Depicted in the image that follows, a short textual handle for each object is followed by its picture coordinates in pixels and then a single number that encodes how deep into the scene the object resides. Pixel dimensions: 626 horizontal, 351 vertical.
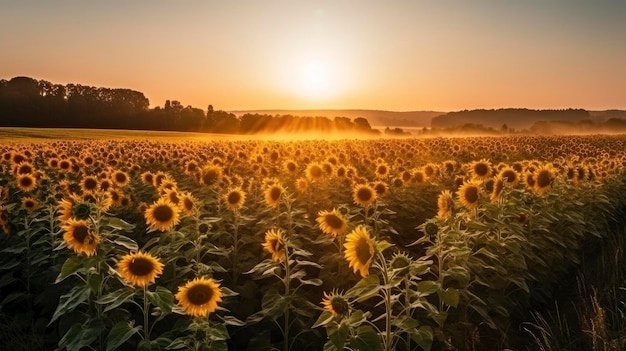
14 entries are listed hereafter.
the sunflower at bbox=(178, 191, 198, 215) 6.47
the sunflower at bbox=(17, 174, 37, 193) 9.54
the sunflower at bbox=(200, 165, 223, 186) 9.03
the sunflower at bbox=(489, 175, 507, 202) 7.24
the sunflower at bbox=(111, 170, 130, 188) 9.76
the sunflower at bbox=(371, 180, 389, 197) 8.77
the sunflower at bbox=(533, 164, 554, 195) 8.23
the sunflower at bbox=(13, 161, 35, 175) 11.09
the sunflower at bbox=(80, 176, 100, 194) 9.05
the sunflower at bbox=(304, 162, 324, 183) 9.78
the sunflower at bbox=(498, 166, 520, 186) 8.29
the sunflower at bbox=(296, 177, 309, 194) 9.41
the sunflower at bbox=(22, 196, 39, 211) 7.61
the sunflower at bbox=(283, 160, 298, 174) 11.72
